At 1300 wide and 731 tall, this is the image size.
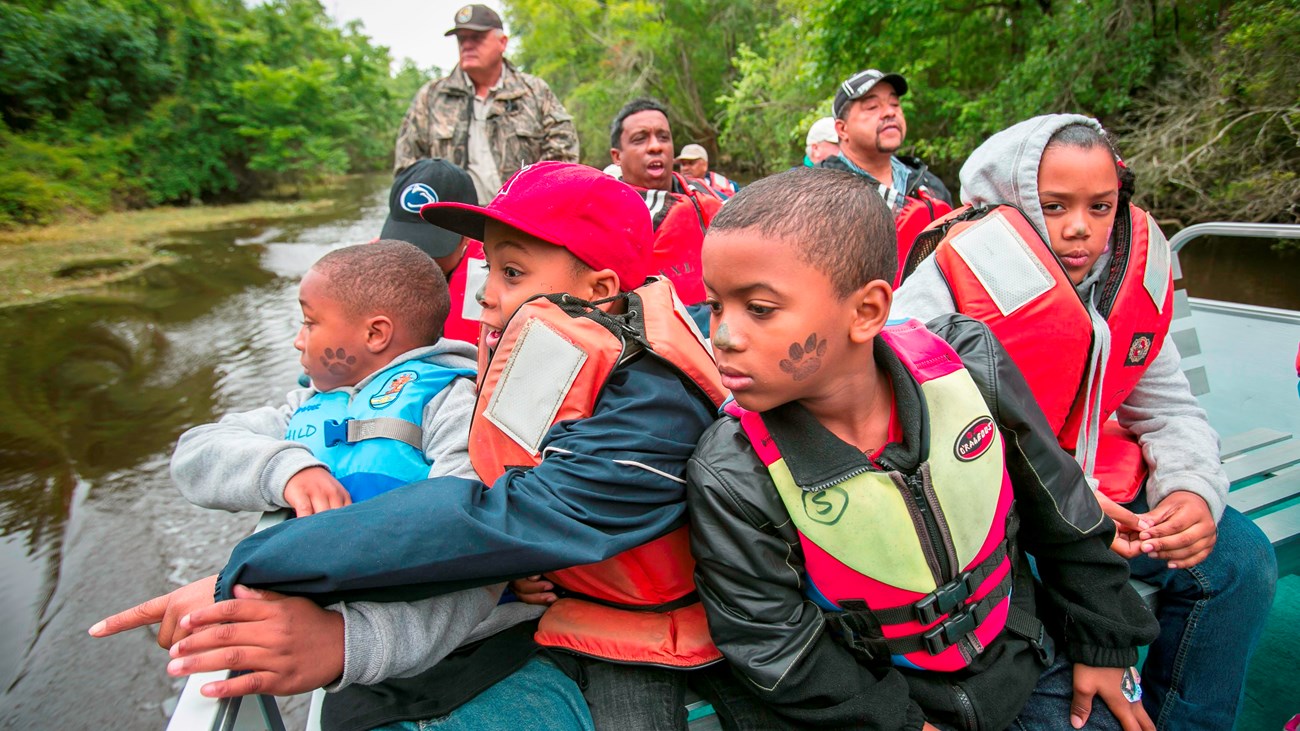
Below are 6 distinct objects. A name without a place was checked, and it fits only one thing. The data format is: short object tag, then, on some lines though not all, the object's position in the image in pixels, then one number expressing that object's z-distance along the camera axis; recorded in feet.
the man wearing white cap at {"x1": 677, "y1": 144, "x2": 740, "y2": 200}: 18.66
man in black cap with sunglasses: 11.28
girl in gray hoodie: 5.23
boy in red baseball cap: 3.59
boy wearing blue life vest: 4.97
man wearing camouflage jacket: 14.48
